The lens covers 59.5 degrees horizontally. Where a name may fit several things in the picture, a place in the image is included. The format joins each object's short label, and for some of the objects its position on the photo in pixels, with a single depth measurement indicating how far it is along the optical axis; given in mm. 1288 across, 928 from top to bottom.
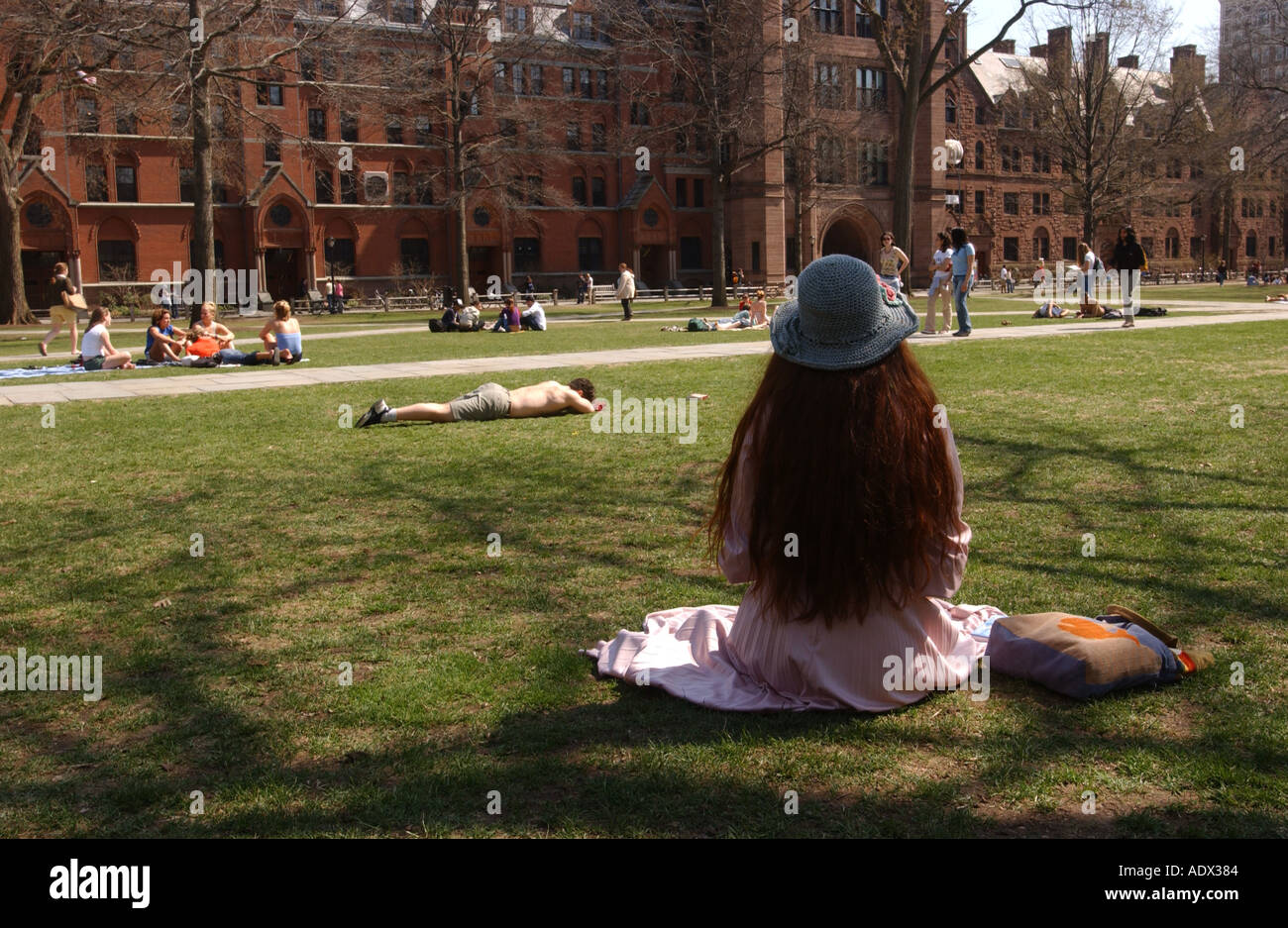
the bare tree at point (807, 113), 43781
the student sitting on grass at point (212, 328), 19000
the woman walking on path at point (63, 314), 21875
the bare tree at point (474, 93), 41781
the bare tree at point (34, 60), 23859
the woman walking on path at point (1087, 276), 25359
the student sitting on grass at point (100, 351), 18078
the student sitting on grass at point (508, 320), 27422
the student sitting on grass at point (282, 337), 18328
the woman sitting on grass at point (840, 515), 3820
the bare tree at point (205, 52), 24297
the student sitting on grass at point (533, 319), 27969
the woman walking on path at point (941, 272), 20609
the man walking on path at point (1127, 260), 22469
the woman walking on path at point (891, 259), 22000
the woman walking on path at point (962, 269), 20109
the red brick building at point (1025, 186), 74062
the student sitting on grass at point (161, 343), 18703
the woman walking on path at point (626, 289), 33688
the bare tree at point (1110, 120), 59375
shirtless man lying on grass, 10930
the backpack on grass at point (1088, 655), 4055
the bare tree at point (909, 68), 29375
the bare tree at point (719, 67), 37781
